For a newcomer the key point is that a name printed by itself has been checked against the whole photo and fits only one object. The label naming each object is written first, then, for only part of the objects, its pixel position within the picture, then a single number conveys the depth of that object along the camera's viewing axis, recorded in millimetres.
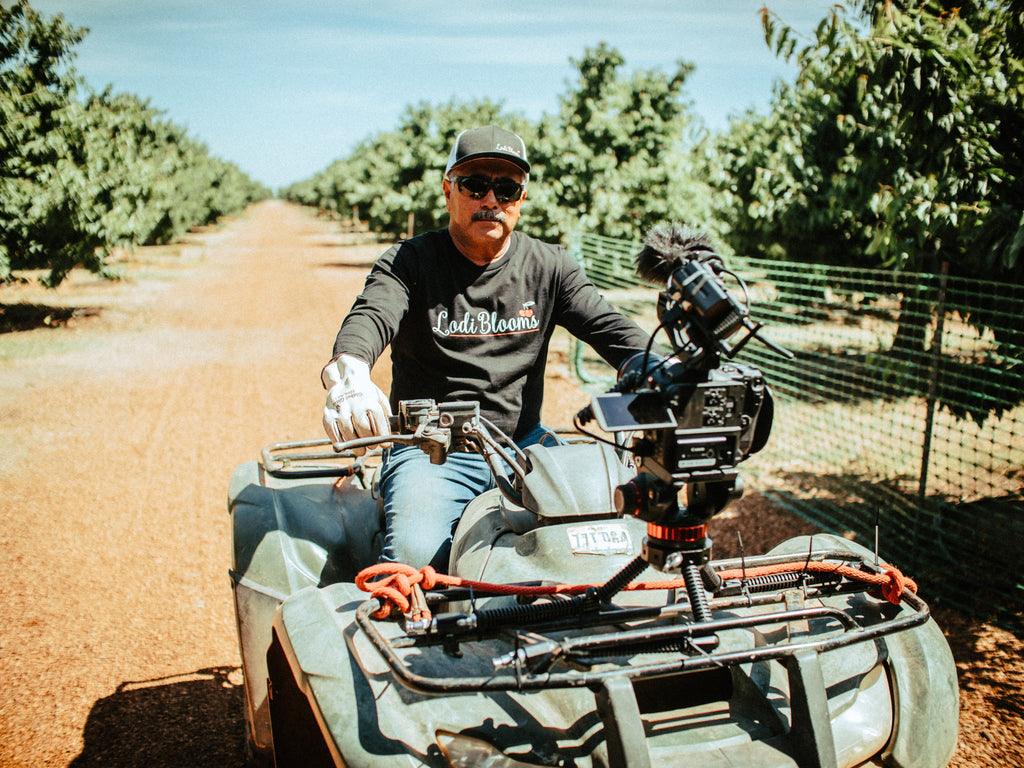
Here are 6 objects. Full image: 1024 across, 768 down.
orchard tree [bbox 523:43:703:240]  12898
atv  1443
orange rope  1724
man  2736
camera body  1419
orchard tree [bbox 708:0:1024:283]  4031
